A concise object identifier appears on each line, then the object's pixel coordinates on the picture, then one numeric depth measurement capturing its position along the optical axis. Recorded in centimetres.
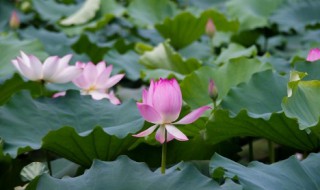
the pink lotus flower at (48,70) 334
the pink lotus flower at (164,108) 282
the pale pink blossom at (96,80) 343
